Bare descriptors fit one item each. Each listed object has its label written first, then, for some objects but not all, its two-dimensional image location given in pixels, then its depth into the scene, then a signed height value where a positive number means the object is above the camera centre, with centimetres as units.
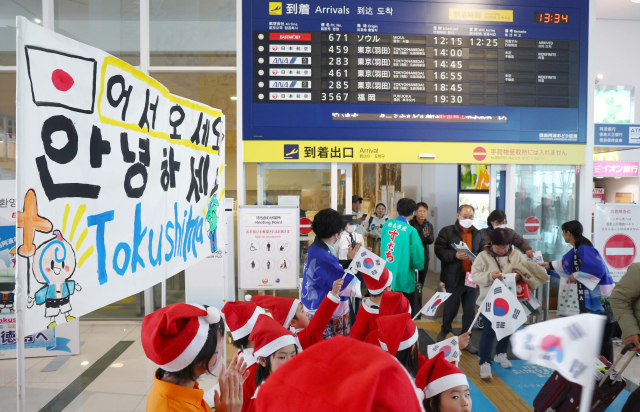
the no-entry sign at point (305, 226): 519 -37
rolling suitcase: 248 -121
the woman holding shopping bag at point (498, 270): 394 -69
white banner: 133 +6
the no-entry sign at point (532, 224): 551 -35
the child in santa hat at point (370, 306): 255 -67
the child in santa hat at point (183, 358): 141 -55
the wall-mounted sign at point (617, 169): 947 +63
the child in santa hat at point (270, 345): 191 -67
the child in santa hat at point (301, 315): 246 -69
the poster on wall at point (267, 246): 490 -58
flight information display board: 495 +149
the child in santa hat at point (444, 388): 175 -80
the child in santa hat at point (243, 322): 216 -65
